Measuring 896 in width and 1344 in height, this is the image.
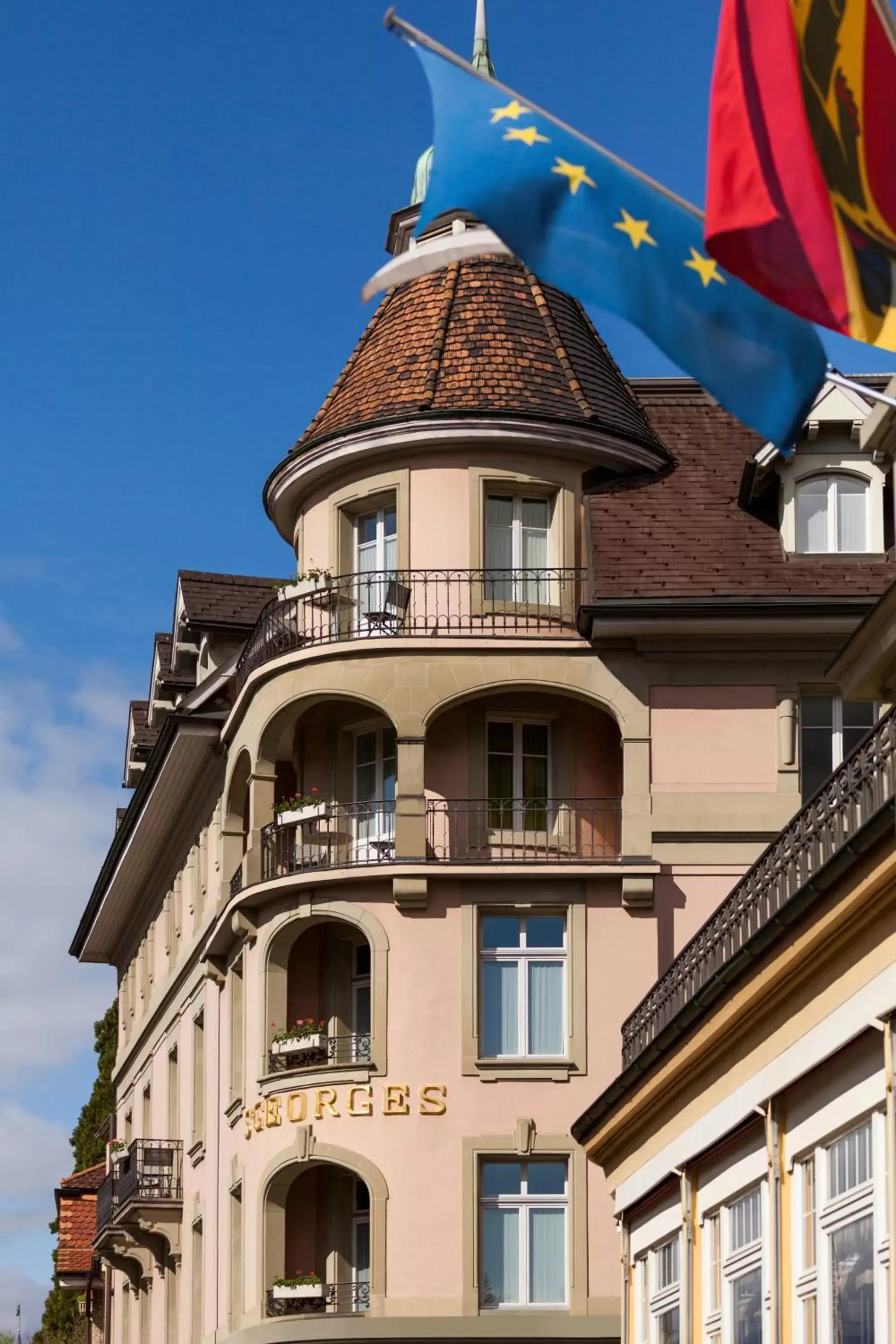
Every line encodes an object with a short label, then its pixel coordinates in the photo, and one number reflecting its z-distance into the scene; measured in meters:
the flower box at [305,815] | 41.12
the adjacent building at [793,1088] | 20.06
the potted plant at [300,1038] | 40.22
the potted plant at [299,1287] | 39.50
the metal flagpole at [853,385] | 16.39
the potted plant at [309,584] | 41.56
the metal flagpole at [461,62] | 17.39
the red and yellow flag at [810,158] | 15.55
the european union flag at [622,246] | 16.72
